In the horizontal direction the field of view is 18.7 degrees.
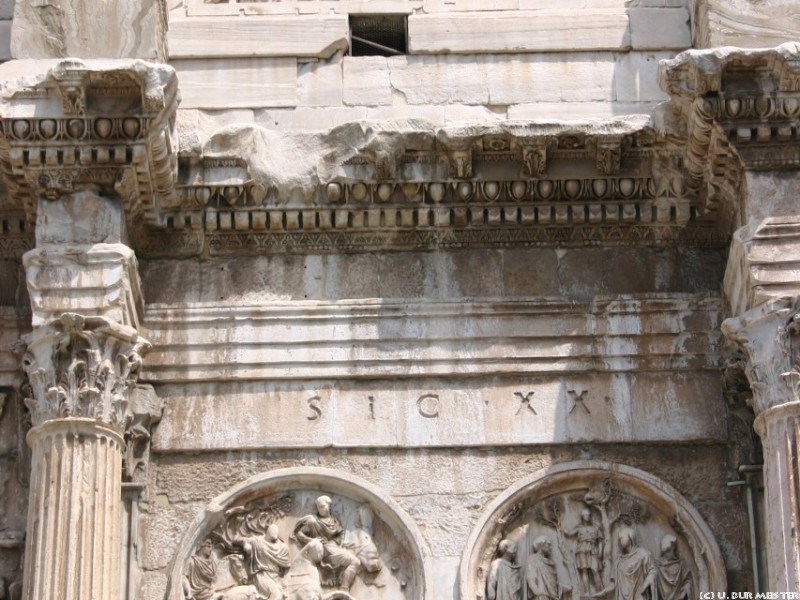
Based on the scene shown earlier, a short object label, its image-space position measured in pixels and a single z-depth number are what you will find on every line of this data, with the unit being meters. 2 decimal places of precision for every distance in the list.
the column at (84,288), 14.77
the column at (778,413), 14.61
